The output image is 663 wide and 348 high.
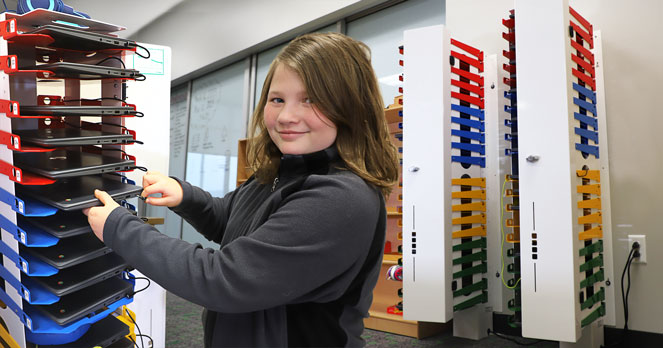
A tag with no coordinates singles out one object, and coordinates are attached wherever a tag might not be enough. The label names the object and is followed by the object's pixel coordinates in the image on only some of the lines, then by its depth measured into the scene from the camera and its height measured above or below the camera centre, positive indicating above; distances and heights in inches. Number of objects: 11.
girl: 28.4 -1.5
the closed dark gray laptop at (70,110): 33.0 +6.8
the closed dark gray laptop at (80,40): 32.5 +12.4
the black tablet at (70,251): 33.6 -3.6
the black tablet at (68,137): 33.1 +5.0
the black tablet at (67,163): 33.2 +3.1
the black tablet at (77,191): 32.4 +0.9
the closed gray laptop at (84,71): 32.6 +10.1
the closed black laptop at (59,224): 33.3 -1.5
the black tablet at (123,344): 41.5 -12.7
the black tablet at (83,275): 33.9 -5.5
